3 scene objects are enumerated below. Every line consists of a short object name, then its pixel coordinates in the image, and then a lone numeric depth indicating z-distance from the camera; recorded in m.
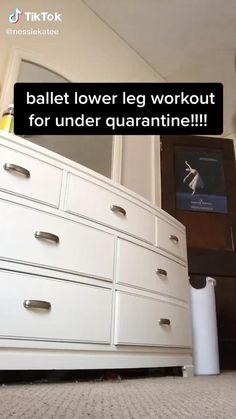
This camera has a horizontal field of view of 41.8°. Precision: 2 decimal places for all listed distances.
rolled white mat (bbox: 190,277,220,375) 1.47
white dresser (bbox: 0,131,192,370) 0.90
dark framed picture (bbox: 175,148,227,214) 2.21
